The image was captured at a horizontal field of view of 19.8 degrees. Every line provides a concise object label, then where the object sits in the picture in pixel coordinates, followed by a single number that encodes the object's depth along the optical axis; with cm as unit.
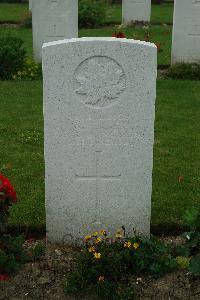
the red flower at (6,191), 384
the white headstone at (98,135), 388
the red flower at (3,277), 380
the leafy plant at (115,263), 373
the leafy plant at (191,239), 396
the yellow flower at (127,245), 390
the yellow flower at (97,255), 374
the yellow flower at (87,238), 399
